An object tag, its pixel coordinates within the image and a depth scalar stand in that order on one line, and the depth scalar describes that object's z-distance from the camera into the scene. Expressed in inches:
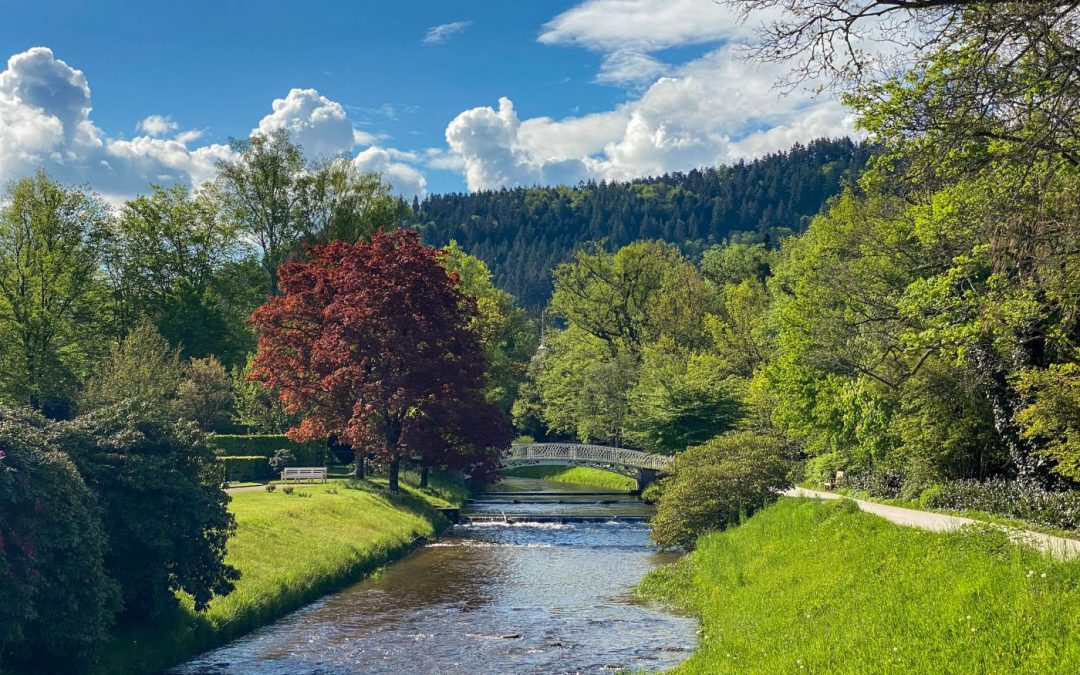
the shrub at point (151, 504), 790.5
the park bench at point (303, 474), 1881.2
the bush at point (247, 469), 1942.7
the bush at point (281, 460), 2027.6
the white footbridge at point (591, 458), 2502.5
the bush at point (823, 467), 1642.5
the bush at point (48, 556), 628.1
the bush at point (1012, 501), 780.6
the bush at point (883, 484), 1275.8
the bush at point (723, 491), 1350.9
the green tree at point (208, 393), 2133.4
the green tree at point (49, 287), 2086.6
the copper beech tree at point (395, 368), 1781.5
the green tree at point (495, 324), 2620.6
